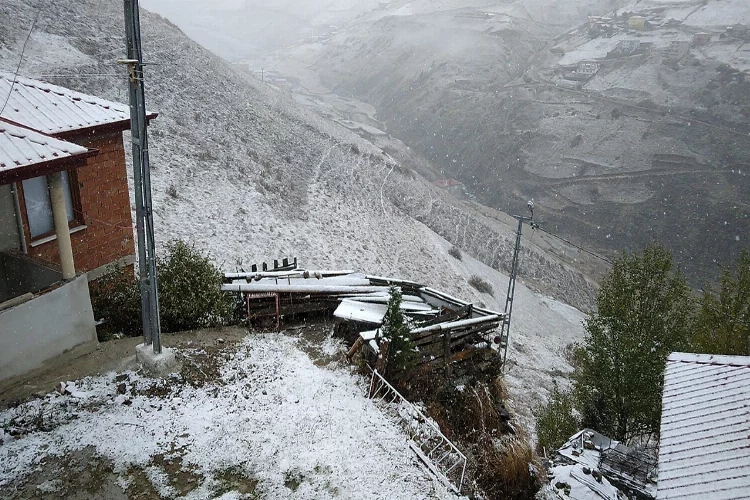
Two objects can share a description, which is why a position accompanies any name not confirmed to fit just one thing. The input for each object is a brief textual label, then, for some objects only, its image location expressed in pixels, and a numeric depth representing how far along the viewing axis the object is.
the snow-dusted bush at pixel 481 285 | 34.41
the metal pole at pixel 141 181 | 8.09
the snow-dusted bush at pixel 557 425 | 17.08
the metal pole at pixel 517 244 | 18.03
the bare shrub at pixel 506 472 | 9.30
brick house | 9.01
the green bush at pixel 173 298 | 12.17
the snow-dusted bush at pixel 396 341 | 10.24
